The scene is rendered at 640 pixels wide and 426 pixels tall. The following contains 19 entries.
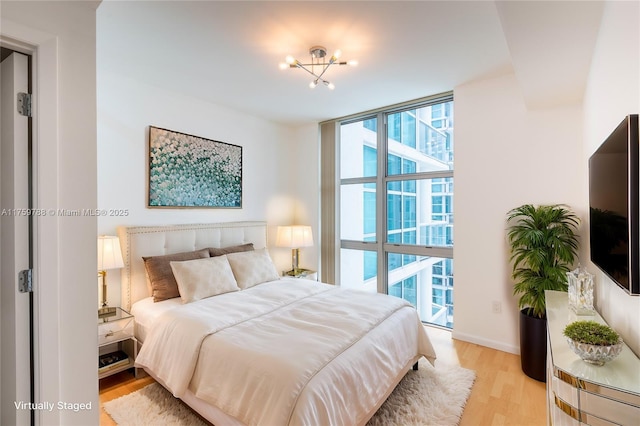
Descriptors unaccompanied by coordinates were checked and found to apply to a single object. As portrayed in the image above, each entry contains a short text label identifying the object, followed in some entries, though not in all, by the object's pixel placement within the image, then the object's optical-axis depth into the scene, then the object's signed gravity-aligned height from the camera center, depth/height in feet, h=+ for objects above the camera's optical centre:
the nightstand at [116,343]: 8.10 -3.66
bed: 5.32 -2.67
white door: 4.24 -0.31
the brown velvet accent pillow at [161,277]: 9.21 -1.95
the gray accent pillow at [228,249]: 11.21 -1.38
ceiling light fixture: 7.95 +4.26
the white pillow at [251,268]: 10.60 -1.98
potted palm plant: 8.18 -1.49
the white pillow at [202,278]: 9.03 -2.00
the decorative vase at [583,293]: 6.09 -1.67
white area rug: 6.65 -4.50
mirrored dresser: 3.54 -2.20
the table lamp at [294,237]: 13.66 -1.10
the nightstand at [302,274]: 13.82 -2.79
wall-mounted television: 3.61 +0.07
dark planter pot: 8.14 -3.69
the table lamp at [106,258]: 8.16 -1.19
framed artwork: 10.60 +1.60
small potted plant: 4.07 -1.80
